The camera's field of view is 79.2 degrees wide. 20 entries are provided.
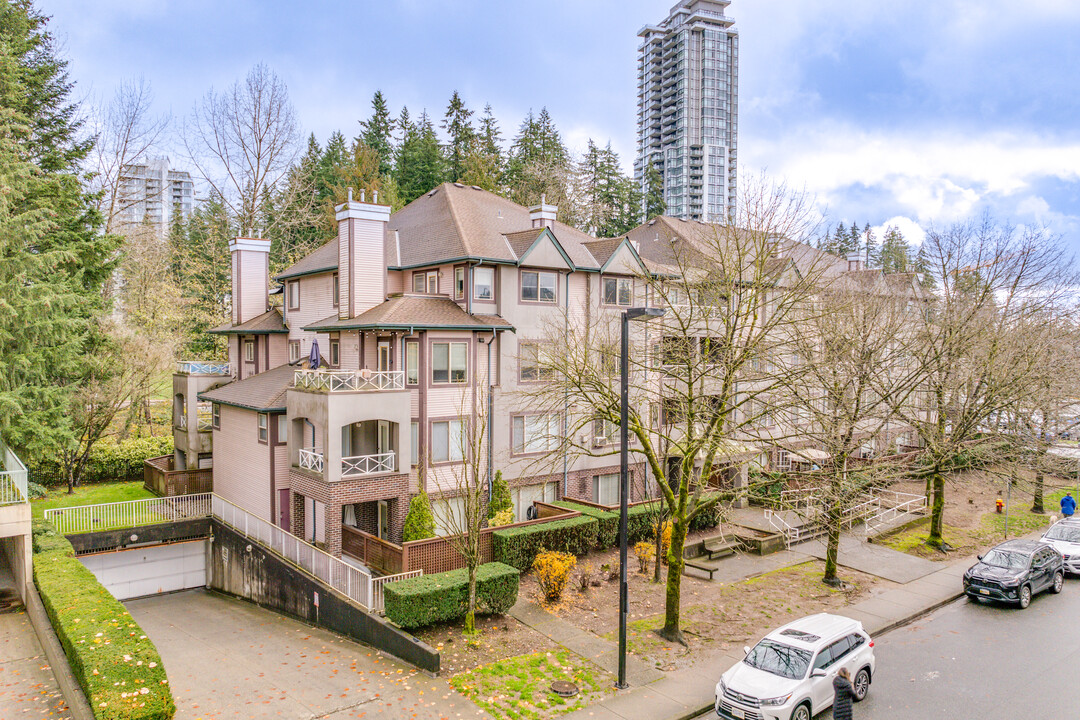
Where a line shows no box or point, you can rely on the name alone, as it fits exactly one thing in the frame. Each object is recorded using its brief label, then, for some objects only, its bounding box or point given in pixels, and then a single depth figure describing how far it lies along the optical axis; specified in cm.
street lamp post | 1390
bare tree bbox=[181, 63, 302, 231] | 4031
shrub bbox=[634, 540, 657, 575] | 2194
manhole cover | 1381
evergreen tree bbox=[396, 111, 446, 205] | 5334
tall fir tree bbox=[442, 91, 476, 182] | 5619
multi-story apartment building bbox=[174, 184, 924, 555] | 2230
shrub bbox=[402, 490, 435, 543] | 2181
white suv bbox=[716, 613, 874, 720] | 1226
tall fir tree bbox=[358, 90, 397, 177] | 5812
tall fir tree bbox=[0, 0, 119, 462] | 2328
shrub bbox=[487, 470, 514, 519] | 2411
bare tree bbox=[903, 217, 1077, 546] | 2414
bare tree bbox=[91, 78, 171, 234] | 3747
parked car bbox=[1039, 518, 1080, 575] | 2302
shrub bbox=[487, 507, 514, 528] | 2325
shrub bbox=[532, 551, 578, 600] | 1881
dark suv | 1970
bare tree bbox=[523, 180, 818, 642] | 1644
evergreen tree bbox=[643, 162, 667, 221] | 6419
